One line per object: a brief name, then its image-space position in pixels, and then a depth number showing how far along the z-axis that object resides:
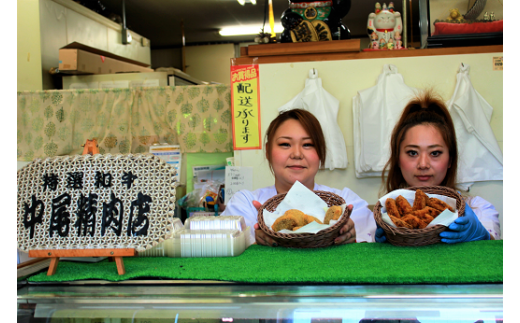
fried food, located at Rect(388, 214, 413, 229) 1.19
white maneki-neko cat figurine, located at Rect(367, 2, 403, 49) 2.95
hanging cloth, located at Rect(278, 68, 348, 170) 2.79
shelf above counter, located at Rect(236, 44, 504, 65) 2.83
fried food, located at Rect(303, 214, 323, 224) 1.30
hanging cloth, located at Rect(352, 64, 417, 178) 2.75
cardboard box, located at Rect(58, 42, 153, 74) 3.52
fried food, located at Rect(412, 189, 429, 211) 1.28
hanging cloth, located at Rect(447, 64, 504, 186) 2.69
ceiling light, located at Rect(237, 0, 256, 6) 5.70
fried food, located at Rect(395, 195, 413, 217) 1.26
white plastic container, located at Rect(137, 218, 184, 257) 1.23
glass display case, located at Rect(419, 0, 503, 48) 2.84
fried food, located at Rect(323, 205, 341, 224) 1.28
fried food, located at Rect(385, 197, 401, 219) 1.25
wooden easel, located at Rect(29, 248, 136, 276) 1.01
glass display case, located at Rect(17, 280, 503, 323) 0.90
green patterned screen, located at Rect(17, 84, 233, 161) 3.25
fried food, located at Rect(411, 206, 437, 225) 1.21
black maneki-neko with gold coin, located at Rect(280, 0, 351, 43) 2.87
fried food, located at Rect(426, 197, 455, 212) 1.25
